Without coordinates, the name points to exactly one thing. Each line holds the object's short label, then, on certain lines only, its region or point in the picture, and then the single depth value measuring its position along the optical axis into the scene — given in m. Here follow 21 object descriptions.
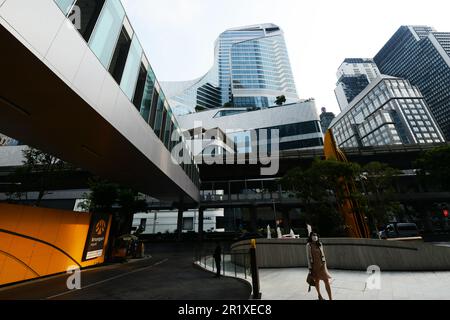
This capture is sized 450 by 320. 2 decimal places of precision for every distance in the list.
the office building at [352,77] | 168.38
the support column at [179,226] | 33.30
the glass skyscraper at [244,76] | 101.06
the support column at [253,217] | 35.27
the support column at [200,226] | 36.09
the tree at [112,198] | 20.09
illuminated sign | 13.35
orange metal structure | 15.93
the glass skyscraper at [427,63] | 124.00
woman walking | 5.09
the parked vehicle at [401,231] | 18.86
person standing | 9.73
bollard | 5.58
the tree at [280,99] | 72.73
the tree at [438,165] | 28.50
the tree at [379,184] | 22.20
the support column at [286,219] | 36.16
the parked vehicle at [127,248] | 16.39
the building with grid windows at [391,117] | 101.66
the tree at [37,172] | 20.23
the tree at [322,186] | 17.23
